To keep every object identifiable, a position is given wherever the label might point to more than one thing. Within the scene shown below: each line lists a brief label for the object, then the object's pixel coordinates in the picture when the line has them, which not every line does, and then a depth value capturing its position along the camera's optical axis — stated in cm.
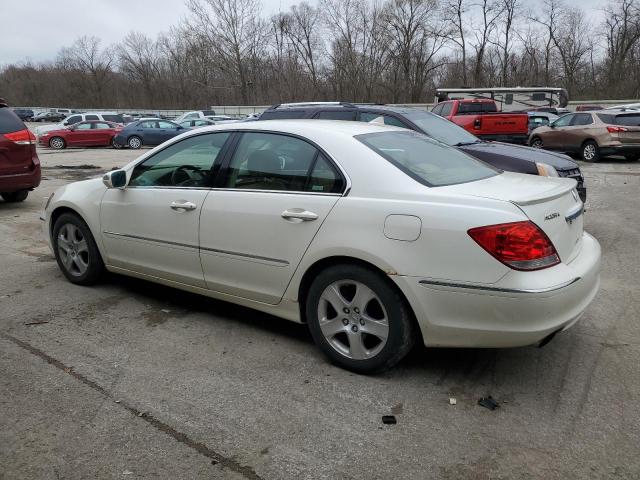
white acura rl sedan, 293
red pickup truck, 1534
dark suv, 704
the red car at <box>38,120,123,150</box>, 2562
